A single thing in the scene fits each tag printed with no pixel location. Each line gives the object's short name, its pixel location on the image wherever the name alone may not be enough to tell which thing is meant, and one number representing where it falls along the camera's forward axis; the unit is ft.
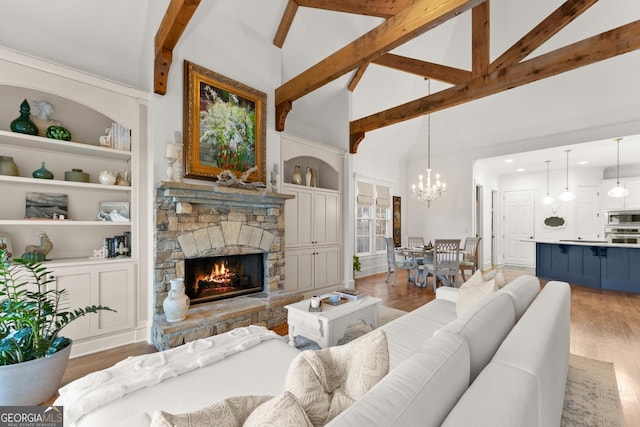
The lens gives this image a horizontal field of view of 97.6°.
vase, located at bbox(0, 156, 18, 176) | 8.20
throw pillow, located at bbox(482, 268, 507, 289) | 7.99
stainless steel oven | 22.07
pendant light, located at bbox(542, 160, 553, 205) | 23.50
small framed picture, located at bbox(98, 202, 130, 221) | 9.92
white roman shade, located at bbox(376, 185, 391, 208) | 23.59
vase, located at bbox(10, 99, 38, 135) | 8.33
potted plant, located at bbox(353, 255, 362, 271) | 20.19
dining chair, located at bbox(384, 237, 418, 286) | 18.80
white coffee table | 8.01
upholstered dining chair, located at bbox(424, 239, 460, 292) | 16.90
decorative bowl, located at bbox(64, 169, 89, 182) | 9.29
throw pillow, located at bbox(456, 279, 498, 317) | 7.41
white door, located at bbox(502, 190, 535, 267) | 26.40
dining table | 18.12
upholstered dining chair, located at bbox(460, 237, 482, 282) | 18.22
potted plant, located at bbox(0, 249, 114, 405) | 6.13
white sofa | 2.48
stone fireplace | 9.72
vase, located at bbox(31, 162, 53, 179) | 8.62
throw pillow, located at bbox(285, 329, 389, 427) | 2.70
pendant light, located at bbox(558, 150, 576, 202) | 21.40
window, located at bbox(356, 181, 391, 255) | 22.06
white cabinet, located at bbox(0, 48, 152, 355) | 8.57
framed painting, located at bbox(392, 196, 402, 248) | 25.39
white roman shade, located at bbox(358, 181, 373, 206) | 21.81
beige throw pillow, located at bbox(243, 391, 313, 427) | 2.06
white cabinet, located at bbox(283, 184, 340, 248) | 14.89
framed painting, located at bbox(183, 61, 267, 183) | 10.67
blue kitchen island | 17.30
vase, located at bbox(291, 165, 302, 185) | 15.87
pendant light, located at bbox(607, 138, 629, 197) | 19.57
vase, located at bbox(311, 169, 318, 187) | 17.13
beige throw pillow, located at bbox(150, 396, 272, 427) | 1.96
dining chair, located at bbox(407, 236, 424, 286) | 18.47
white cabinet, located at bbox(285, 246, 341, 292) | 14.85
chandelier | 19.55
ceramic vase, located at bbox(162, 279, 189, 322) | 9.31
